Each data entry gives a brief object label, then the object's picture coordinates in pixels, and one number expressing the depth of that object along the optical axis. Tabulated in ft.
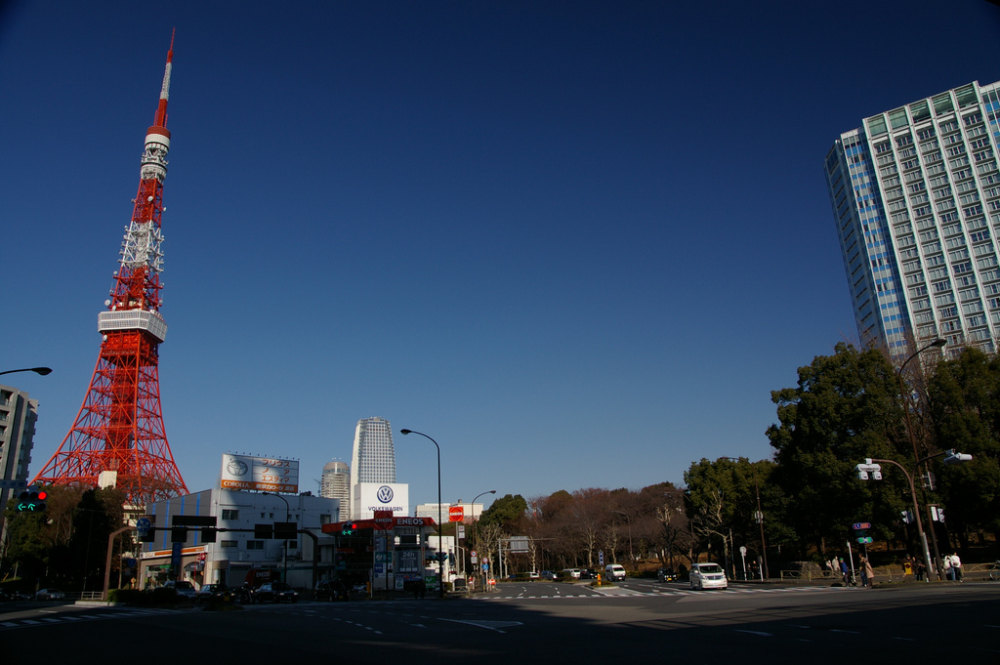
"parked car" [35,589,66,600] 189.37
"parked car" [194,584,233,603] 133.45
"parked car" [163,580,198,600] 153.20
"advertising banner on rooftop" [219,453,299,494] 254.68
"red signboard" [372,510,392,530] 207.82
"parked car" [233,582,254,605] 157.38
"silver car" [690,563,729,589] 122.07
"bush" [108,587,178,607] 135.23
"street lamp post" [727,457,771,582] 163.45
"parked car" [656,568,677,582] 198.30
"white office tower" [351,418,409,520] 290.56
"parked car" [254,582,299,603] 153.28
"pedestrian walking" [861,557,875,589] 104.88
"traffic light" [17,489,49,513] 80.12
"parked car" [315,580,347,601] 158.71
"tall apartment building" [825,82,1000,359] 374.02
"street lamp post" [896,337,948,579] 87.20
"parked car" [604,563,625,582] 190.69
